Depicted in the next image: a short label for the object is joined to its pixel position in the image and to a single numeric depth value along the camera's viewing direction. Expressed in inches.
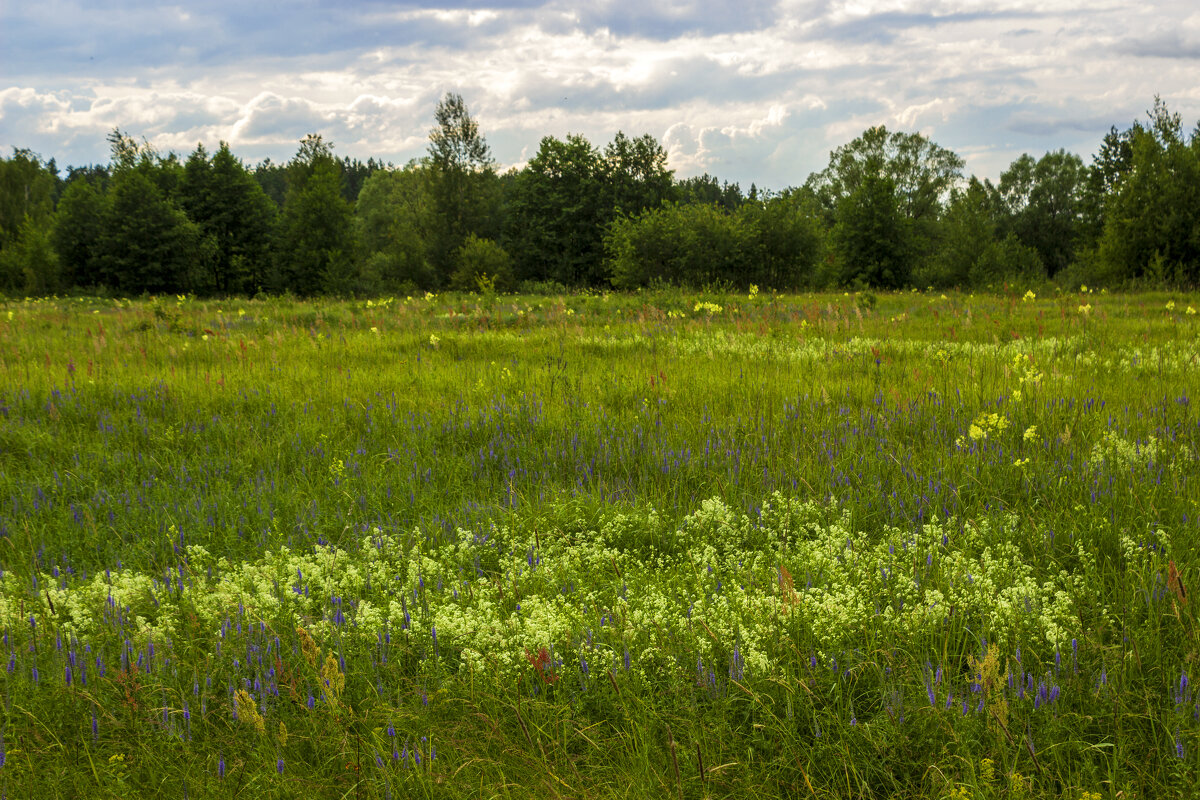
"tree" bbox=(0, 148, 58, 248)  2726.4
